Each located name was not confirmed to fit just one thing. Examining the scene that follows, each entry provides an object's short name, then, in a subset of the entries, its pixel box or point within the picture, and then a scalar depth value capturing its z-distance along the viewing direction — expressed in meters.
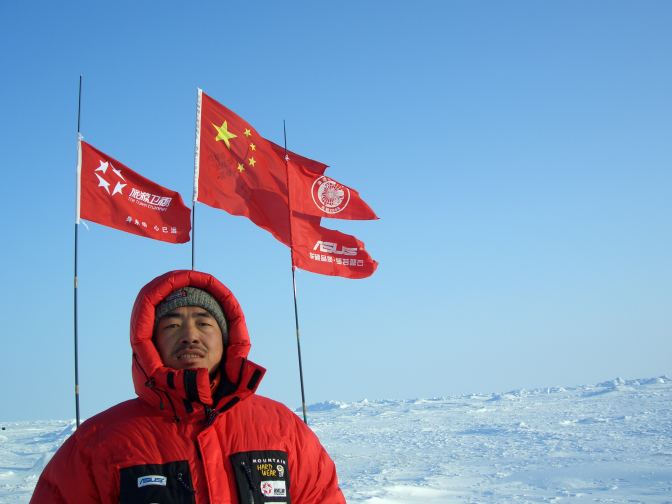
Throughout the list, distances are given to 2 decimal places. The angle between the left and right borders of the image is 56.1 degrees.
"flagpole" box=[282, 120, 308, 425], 7.13
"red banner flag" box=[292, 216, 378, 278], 8.48
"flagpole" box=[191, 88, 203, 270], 7.89
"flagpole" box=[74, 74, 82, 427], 6.54
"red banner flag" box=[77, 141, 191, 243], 7.97
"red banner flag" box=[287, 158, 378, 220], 8.59
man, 2.00
